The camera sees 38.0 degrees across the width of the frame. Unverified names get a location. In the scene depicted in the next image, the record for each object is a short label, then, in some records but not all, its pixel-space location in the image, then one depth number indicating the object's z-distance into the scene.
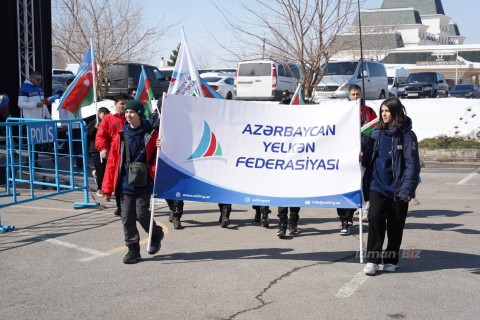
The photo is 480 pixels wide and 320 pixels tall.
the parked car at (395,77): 35.37
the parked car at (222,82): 30.20
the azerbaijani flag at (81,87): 11.27
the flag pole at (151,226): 7.42
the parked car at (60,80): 24.30
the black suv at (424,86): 32.91
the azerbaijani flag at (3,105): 13.77
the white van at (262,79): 27.88
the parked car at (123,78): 26.99
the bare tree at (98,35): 28.94
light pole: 79.81
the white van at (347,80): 26.52
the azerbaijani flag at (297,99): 9.97
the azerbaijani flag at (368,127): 8.74
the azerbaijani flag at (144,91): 12.27
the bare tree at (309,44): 23.47
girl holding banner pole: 6.75
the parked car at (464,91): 39.10
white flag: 9.90
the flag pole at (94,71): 11.03
